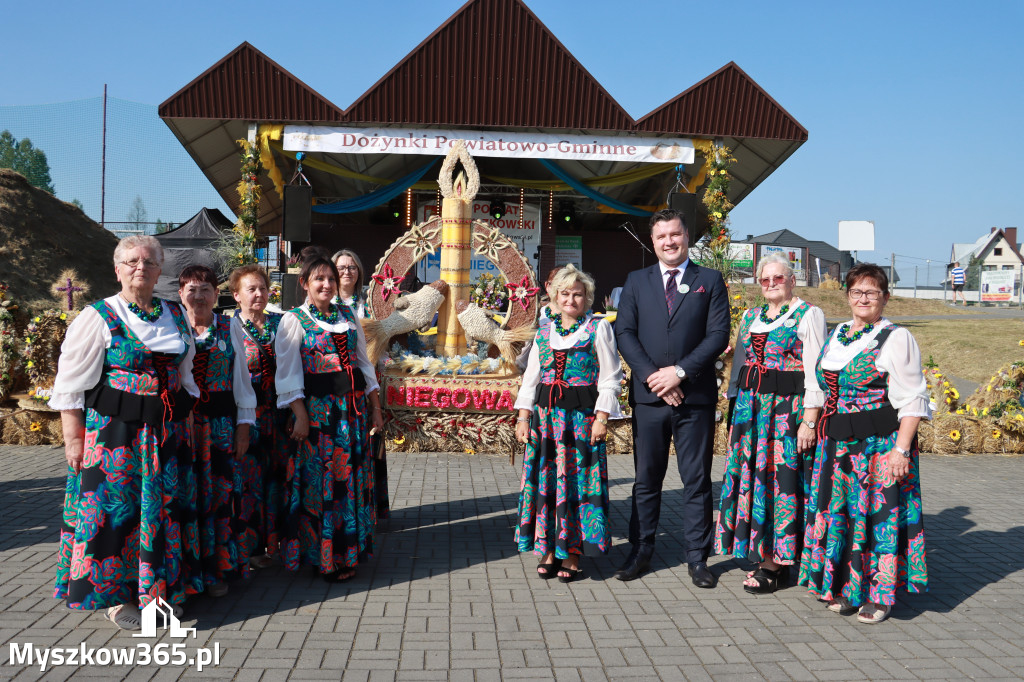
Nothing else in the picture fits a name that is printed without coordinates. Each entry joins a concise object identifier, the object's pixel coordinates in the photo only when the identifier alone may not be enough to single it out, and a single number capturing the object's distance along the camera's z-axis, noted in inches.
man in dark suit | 153.3
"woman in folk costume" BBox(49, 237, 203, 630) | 121.0
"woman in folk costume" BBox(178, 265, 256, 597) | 138.6
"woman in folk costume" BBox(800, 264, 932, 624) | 132.5
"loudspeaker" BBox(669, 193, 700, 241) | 429.4
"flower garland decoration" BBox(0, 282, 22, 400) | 290.7
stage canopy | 397.1
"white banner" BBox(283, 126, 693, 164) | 406.0
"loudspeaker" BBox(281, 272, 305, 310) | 360.1
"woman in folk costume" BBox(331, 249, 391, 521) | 171.9
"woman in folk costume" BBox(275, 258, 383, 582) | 148.6
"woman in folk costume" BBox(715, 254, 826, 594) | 148.6
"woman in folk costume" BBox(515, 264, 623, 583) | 154.9
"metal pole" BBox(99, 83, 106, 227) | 868.0
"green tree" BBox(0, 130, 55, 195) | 1149.6
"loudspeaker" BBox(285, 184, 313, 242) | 417.4
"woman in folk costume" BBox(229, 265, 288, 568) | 154.2
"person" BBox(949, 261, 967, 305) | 1396.7
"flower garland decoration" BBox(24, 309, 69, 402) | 287.3
